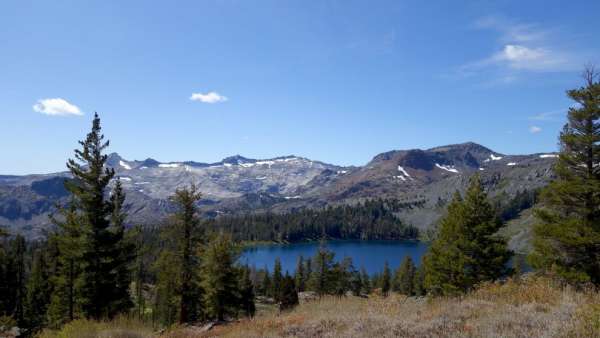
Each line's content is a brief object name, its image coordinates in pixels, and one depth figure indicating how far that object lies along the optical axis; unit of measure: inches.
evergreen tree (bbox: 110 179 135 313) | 1049.5
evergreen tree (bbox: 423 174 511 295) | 1192.2
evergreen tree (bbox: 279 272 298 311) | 1918.6
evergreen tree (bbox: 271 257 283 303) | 3735.0
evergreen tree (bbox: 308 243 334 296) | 2340.1
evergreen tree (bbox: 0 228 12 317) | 2158.0
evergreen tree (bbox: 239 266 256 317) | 2460.3
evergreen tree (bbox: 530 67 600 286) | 815.1
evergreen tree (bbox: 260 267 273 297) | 4218.5
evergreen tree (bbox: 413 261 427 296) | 3390.7
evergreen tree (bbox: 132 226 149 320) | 1109.7
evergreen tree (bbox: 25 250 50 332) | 2304.4
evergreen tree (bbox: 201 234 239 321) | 1457.9
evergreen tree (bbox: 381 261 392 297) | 3710.6
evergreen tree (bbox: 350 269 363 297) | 3871.1
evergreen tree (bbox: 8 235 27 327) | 2319.1
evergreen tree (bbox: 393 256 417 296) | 3659.0
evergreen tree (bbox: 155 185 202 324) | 1197.7
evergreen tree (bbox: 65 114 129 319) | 1007.0
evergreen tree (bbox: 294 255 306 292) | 4001.0
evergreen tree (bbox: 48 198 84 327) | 1005.8
